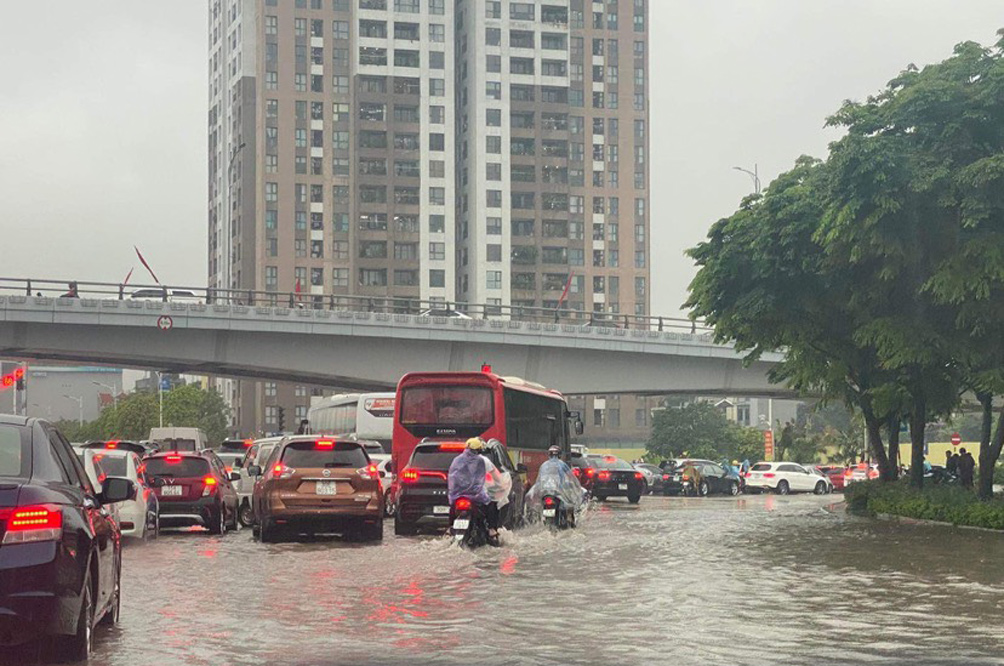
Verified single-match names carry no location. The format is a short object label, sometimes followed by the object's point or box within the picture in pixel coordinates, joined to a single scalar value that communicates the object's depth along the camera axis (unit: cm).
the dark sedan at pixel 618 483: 4800
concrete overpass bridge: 5459
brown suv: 2450
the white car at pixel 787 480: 6638
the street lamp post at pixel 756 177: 6694
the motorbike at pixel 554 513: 2706
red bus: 3120
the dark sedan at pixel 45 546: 887
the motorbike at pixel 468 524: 2247
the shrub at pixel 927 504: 2867
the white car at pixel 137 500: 2438
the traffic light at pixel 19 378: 7729
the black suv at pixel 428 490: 2673
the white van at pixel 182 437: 6335
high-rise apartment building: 13775
